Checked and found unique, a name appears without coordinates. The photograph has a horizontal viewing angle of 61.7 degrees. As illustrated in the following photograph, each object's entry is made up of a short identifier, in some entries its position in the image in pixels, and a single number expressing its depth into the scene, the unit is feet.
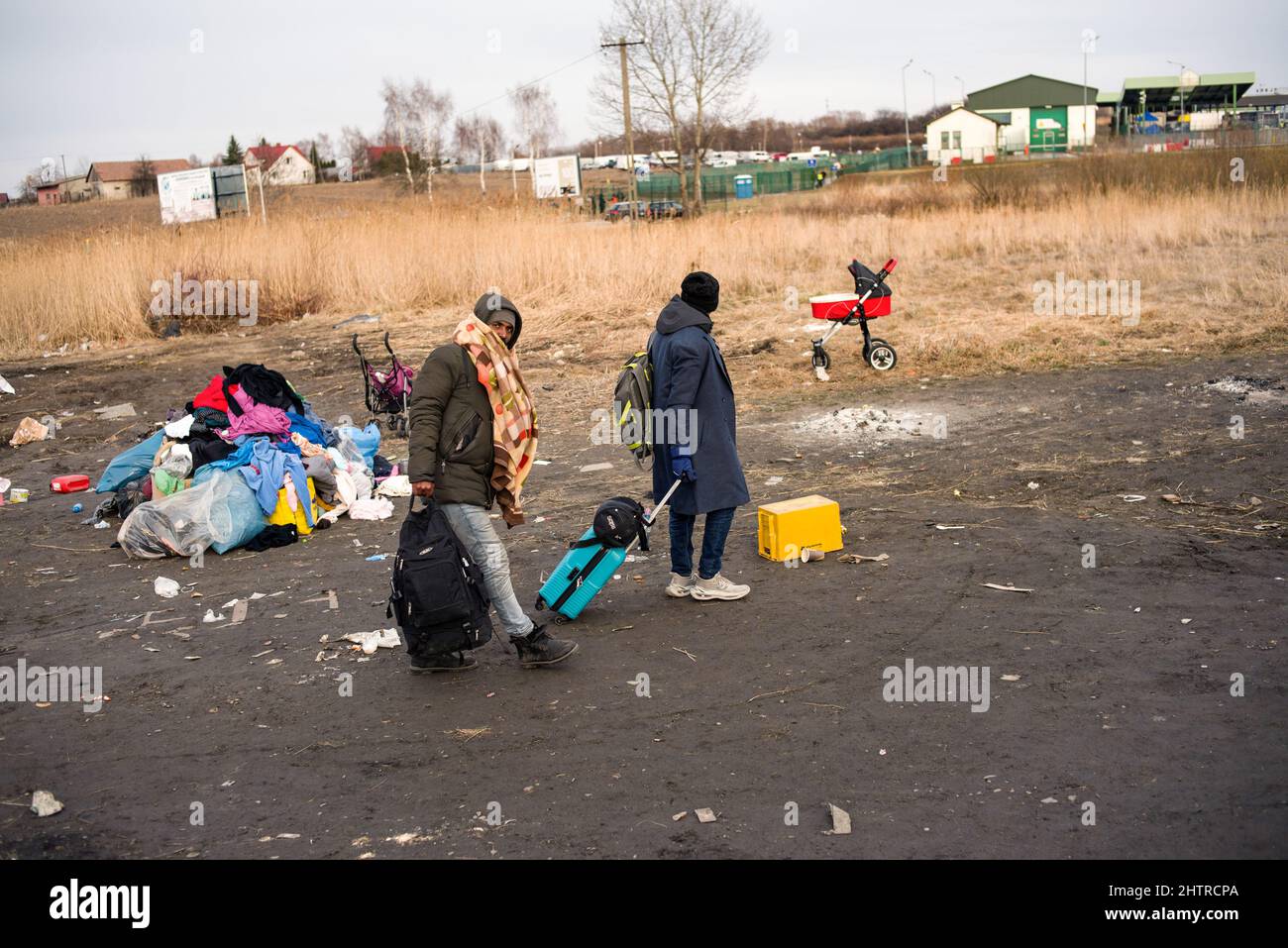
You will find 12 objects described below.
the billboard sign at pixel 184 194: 113.60
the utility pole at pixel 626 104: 103.35
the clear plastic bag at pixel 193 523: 25.68
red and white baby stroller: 39.24
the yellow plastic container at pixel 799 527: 22.43
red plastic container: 33.04
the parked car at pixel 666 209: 117.29
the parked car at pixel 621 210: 98.19
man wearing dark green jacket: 16.96
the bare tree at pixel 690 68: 127.34
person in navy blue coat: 19.40
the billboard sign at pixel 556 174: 155.02
